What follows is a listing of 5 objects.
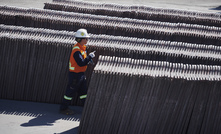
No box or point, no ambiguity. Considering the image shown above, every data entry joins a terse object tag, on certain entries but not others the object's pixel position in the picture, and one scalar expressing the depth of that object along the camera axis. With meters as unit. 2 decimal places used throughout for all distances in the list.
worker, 13.74
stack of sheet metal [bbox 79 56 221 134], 12.38
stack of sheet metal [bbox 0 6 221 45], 18.05
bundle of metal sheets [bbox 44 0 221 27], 21.06
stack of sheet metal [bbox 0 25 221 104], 15.22
